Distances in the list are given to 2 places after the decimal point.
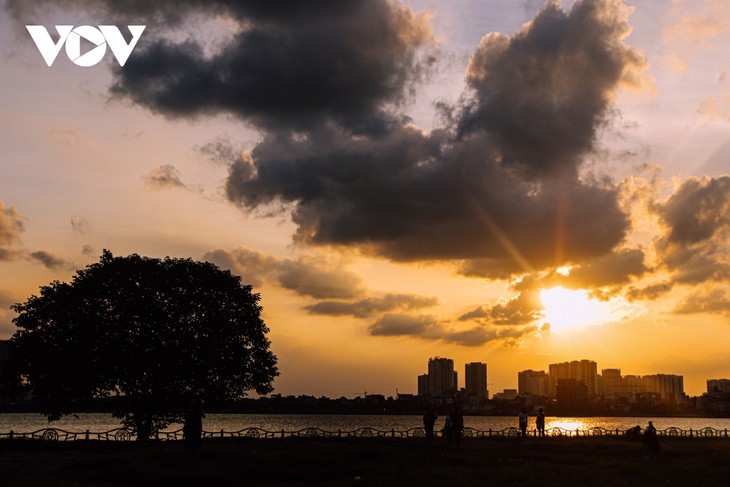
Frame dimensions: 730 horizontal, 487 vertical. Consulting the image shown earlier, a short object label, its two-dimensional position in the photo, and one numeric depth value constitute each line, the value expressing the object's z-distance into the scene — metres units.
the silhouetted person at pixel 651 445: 39.91
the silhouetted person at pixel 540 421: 59.38
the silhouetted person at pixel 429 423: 47.38
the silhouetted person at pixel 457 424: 44.91
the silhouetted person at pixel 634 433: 59.09
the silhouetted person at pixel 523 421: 57.56
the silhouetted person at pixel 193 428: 34.53
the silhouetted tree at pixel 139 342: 50.25
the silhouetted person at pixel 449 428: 45.84
